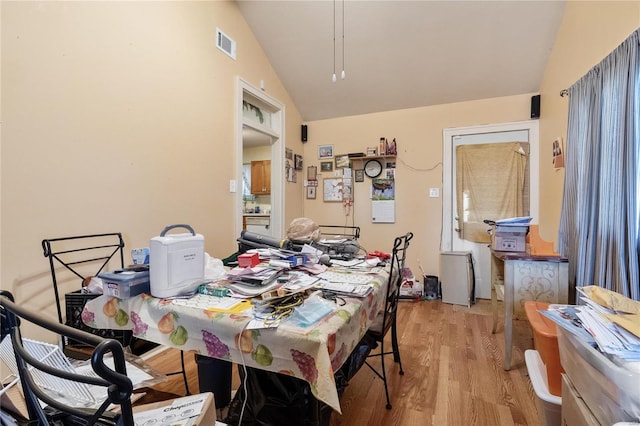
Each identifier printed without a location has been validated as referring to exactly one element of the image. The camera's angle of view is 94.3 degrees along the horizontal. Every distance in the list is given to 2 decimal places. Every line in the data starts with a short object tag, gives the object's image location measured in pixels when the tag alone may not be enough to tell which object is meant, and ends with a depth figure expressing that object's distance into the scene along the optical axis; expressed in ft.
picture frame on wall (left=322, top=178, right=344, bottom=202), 13.67
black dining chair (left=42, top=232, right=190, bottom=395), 5.57
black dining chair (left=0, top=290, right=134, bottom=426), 1.62
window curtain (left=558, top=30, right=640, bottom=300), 5.00
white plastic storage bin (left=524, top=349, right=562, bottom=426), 3.60
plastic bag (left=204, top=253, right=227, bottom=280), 4.60
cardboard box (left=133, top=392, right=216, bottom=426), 2.69
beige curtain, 11.08
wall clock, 12.96
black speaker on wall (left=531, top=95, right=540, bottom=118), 10.68
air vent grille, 9.25
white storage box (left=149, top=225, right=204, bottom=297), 3.69
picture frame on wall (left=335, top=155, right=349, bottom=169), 13.50
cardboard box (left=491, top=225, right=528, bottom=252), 7.18
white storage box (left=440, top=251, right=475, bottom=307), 10.91
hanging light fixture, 9.53
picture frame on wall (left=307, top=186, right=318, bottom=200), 14.17
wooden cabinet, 17.11
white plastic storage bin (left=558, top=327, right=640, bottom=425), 2.02
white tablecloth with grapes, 2.78
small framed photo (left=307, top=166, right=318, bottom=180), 14.16
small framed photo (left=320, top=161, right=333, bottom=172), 13.91
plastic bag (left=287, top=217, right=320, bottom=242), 6.94
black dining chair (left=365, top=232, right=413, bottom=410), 5.14
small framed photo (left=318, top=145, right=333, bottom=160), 13.91
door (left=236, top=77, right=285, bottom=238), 10.86
